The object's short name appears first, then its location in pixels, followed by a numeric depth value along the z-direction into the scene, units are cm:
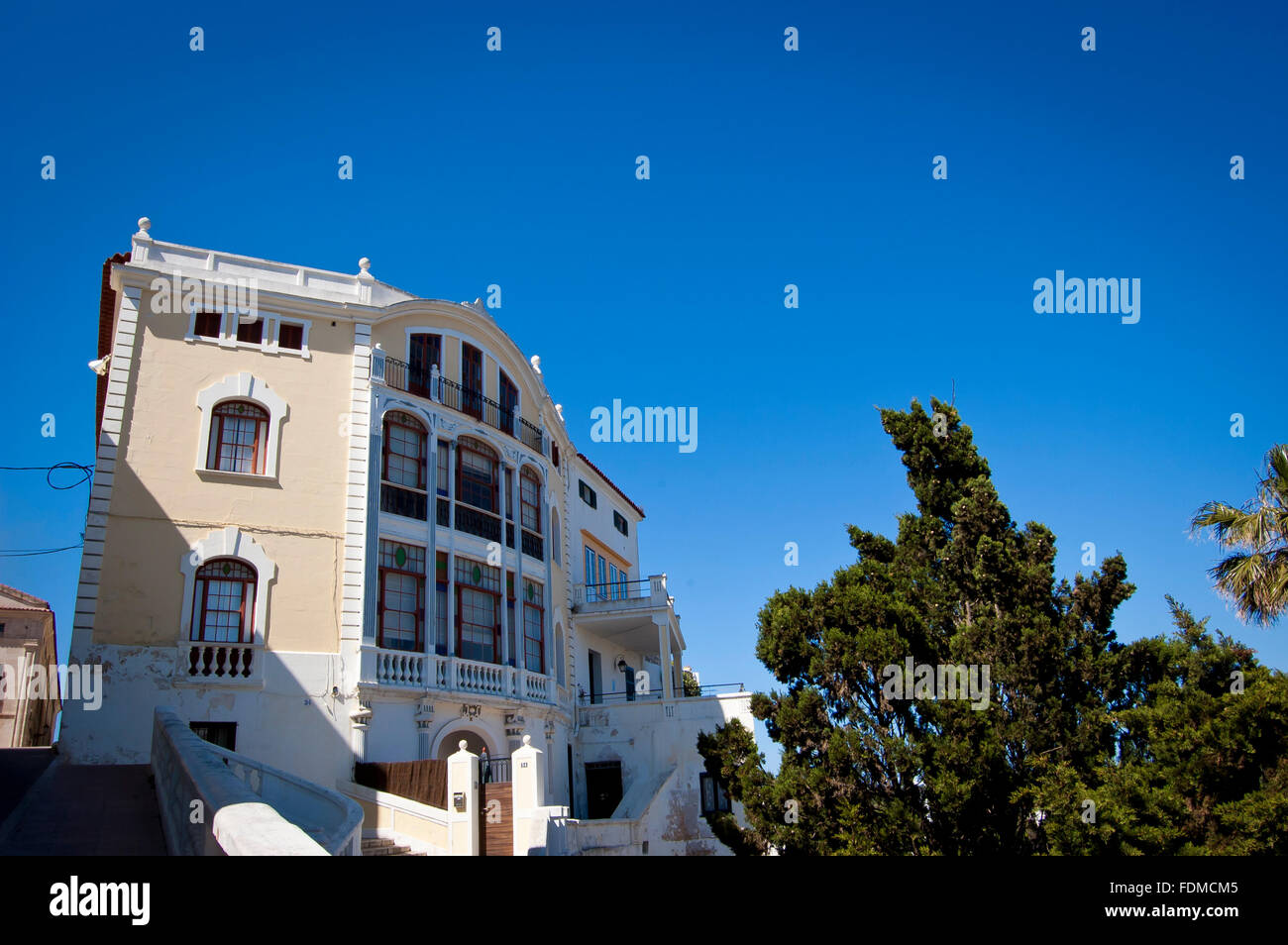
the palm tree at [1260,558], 1648
